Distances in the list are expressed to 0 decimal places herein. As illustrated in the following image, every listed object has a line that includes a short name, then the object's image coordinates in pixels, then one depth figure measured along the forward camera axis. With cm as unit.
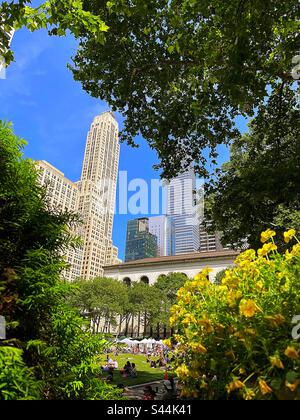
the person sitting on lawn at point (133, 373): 2049
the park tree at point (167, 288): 6250
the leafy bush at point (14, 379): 241
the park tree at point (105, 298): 5808
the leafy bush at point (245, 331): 178
